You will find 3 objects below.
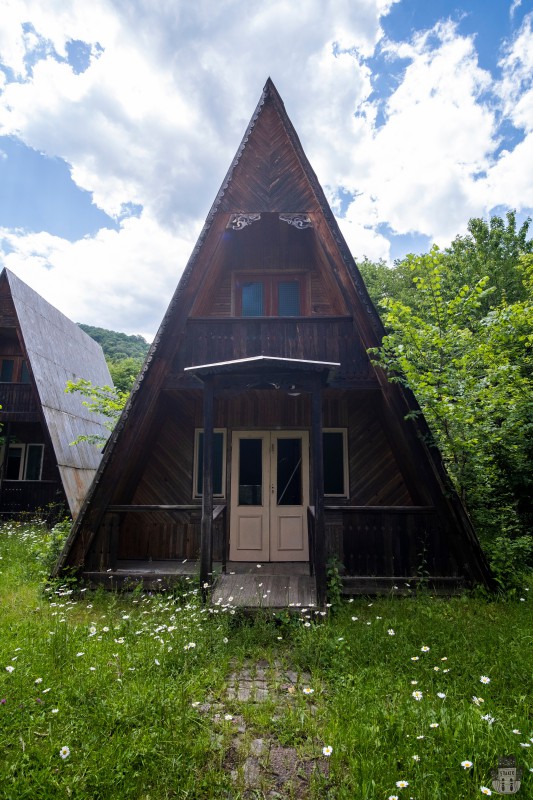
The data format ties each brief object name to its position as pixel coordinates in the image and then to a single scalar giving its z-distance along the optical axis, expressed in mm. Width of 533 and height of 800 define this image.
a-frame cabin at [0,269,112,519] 13008
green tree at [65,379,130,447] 8789
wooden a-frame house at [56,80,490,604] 5828
